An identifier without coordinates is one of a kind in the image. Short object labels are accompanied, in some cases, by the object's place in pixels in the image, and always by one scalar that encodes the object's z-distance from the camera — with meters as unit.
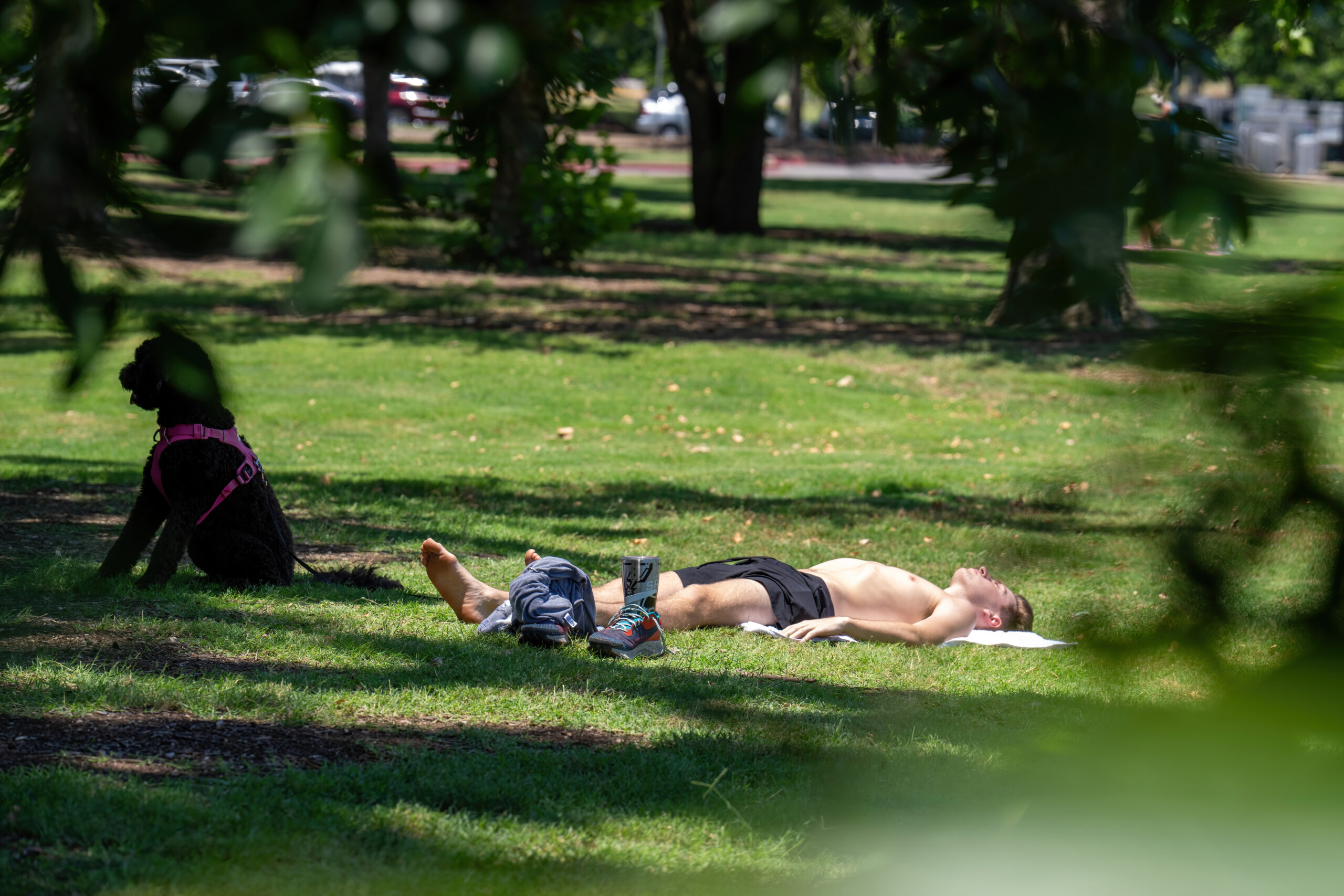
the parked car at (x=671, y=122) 119.12
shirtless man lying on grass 11.40
